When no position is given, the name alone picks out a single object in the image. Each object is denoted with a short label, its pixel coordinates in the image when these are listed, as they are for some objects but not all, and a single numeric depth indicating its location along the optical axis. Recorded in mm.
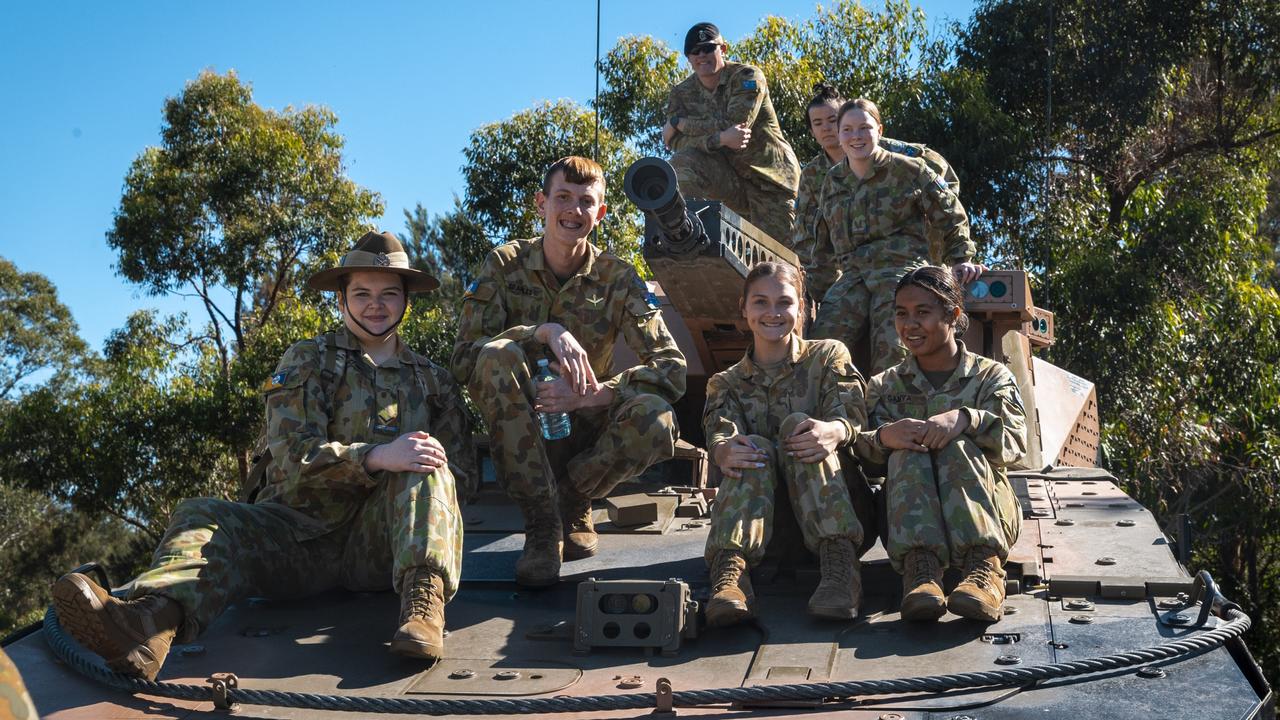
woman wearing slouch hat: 4543
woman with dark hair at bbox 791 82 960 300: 7680
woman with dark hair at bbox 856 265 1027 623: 4754
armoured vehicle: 4082
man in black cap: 9336
